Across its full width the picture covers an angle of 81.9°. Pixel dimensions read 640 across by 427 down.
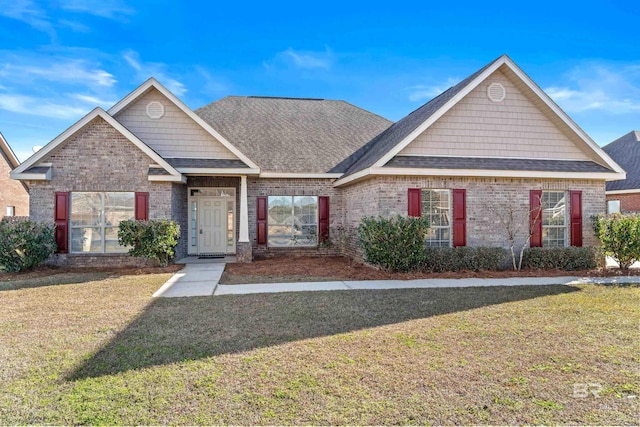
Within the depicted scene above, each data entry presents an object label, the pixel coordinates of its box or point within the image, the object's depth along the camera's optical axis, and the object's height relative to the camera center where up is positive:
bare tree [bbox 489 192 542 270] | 11.54 -0.11
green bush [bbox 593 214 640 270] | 10.73 -0.62
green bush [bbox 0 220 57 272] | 10.45 -0.76
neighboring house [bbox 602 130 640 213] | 19.64 +1.98
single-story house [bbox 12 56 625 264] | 11.30 +1.53
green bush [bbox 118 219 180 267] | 11.00 -0.58
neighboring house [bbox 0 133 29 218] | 18.77 +1.53
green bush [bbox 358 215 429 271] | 10.08 -0.65
